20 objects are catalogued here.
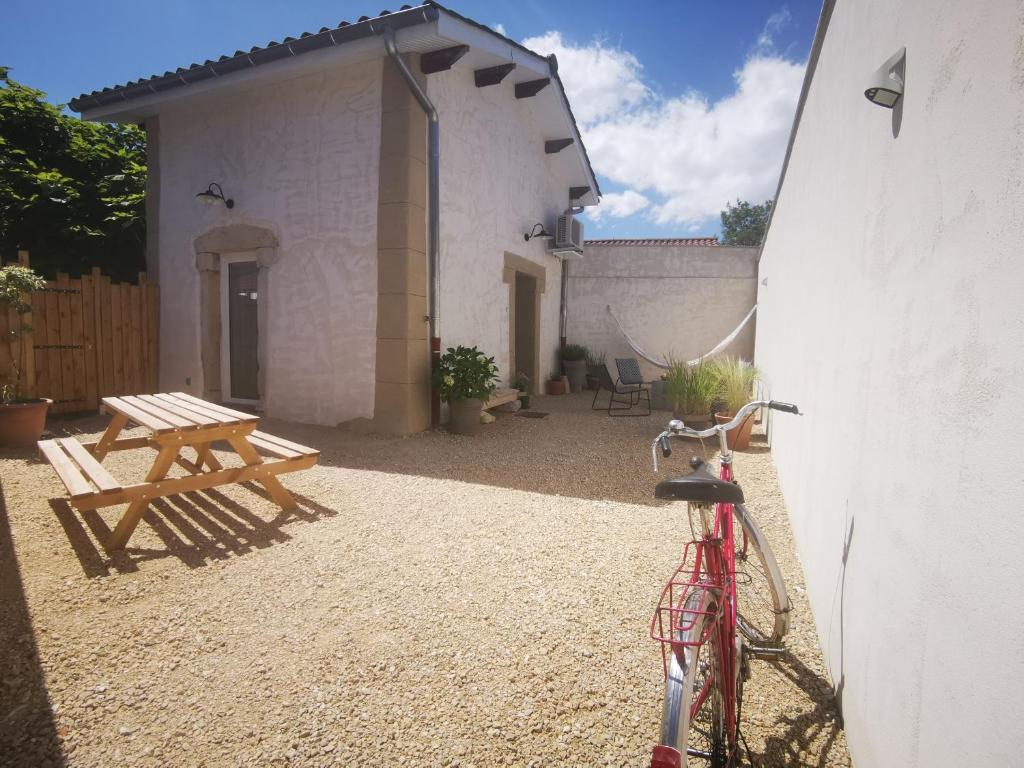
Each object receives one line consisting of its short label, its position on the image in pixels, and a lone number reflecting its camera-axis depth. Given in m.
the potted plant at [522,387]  7.02
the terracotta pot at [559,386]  8.62
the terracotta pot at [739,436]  4.66
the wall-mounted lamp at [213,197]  5.52
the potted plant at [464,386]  5.08
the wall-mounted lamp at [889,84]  1.36
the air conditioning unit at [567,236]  8.08
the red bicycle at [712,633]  1.03
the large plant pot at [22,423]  4.15
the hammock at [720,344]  8.57
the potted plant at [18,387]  4.18
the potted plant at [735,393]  4.74
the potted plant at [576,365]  9.05
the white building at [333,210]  4.80
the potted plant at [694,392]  5.48
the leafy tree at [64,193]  7.23
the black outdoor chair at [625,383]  6.69
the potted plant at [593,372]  9.25
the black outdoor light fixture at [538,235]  7.50
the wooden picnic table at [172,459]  2.44
